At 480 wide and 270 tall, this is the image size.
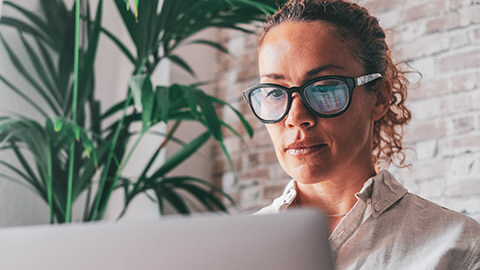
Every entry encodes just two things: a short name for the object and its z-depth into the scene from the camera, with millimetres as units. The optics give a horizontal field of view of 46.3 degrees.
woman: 1025
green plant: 1699
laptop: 467
